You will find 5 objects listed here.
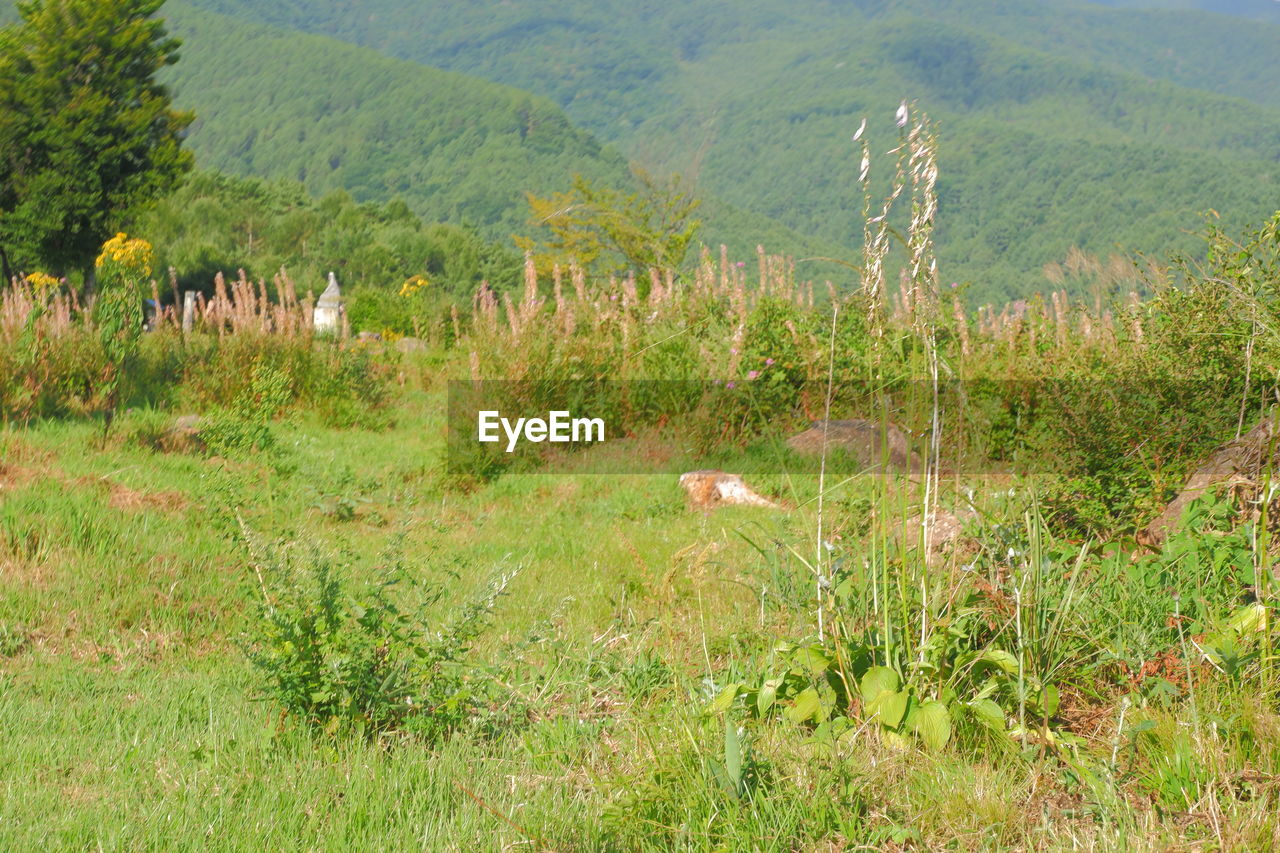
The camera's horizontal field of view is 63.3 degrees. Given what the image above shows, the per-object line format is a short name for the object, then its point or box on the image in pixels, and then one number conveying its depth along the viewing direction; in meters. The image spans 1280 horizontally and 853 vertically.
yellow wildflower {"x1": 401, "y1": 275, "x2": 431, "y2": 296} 19.89
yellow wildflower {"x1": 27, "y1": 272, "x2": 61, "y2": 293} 8.98
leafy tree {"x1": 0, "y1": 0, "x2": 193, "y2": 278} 25.16
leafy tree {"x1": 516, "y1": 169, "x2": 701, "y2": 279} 19.75
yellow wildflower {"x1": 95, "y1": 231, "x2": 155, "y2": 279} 7.96
